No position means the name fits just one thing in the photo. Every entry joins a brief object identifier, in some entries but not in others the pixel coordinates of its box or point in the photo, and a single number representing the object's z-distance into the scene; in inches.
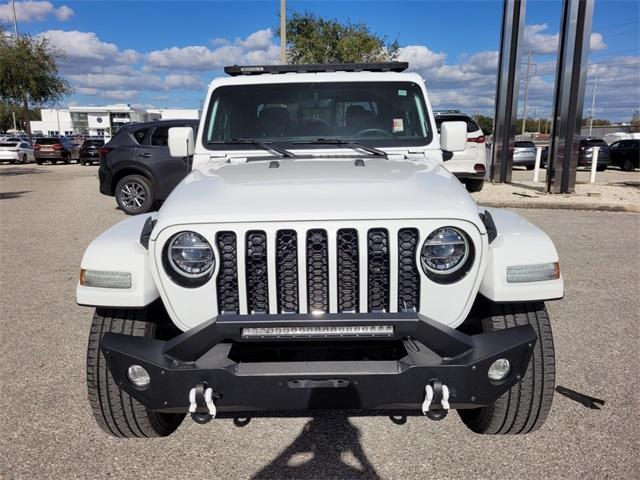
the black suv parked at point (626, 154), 949.8
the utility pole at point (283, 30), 659.4
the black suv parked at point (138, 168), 412.5
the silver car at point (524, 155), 918.4
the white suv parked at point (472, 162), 457.4
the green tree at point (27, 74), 1190.9
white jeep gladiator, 84.8
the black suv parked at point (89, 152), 1136.8
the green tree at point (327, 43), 813.2
